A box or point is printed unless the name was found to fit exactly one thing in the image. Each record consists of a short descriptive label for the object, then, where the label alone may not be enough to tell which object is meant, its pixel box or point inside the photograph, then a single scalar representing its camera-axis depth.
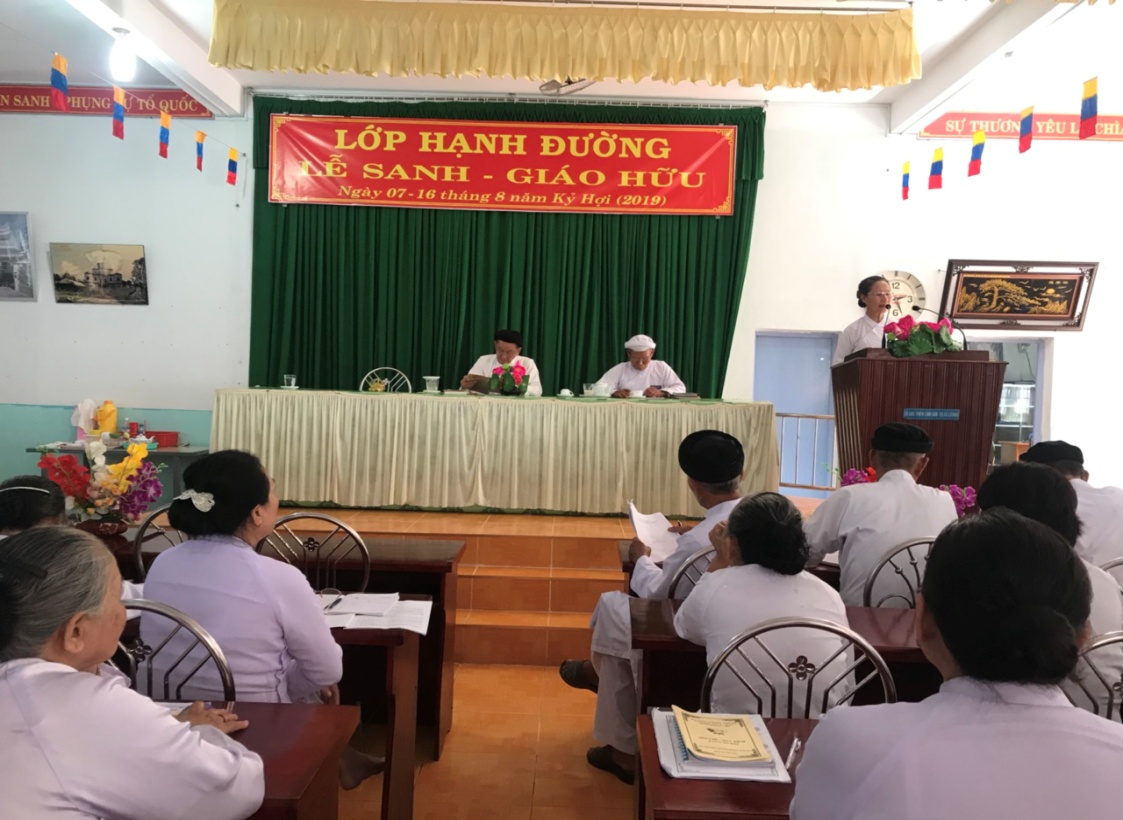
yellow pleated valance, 4.77
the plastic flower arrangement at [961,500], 3.31
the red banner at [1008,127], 7.10
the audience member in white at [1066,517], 1.76
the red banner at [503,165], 7.15
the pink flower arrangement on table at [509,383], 5.66
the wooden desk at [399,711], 2.03
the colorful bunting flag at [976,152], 6.07
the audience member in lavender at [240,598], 1.79
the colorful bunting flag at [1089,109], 4.67
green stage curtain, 7.34
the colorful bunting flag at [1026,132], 5.61
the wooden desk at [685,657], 1.98
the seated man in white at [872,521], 2.73
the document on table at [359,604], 2.15
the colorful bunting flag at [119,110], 5.73
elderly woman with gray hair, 1.00
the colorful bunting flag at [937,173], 6.52
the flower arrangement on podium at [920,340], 4.20
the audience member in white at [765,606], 1.79
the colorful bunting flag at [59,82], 4.84
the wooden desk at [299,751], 1.19
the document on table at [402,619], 2.03
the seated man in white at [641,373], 6.50
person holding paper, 2.57
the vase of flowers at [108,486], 3.22
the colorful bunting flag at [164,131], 6.32
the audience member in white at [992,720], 0.90
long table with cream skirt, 5.32
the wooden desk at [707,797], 1.17
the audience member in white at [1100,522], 2.86
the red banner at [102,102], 7.20
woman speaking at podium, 5.10
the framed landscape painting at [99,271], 7.35
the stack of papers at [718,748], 1.27
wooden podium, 4.16
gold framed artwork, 7.18
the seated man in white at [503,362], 6.05
